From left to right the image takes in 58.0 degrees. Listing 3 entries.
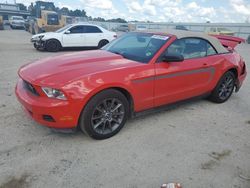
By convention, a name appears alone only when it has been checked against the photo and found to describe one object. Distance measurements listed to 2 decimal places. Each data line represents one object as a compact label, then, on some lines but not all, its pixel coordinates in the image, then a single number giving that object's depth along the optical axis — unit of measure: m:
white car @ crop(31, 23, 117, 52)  11.58
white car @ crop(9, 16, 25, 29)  33.50
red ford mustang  2.92
